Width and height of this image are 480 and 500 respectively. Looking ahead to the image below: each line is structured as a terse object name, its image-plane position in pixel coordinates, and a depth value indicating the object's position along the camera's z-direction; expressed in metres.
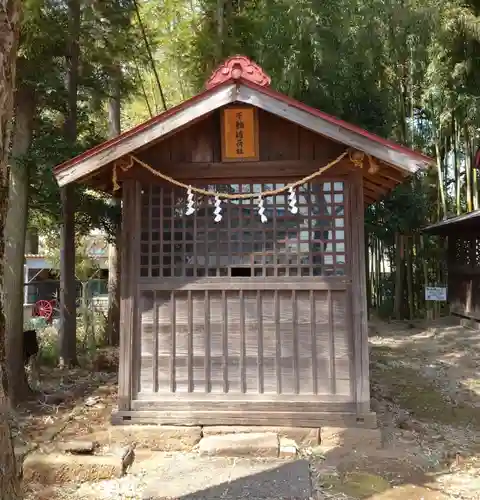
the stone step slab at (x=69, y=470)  4.42
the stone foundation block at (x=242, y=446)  4.86
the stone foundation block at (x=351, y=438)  4.98
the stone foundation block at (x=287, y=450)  4.84
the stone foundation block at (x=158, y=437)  5.12
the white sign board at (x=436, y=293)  13.28
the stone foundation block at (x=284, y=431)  5.07
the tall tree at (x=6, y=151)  2.77
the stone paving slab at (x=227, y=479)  4.15
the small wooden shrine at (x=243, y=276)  5.25
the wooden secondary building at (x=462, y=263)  12.17
